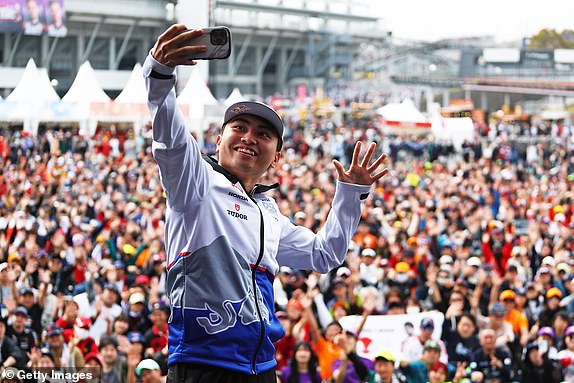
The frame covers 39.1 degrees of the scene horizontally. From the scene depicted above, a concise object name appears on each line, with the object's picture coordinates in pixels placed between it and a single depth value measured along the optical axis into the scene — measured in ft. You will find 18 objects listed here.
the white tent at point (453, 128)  72.41
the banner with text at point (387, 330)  23.17
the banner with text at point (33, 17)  133.39
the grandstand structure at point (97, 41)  156.66
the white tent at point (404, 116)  68.44
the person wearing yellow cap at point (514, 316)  24.40
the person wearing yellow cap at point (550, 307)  25.14
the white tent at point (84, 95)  58.90
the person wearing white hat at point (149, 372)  17.08
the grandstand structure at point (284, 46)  190.60
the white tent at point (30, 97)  57.31
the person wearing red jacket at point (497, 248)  33.60
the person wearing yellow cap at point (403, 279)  27.86
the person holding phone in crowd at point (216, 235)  7.01
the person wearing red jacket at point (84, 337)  21.09
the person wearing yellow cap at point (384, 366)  19.30
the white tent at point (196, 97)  61.93
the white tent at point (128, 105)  57.88
